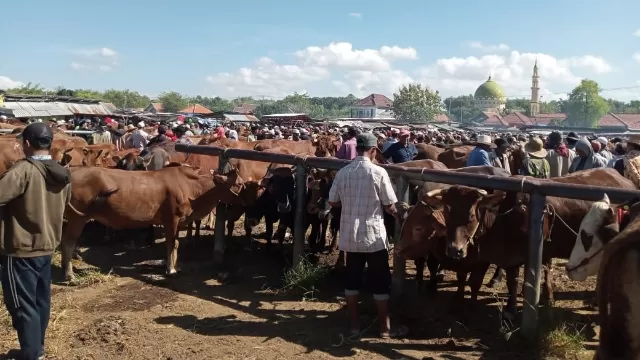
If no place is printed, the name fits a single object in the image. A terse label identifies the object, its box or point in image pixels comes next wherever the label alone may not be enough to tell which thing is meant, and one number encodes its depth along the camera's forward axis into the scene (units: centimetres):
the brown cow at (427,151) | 1268
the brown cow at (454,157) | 1147
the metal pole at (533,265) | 504
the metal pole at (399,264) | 612
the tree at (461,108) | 11338
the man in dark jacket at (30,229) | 435
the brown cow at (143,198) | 720
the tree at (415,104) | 7719
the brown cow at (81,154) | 1050
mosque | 9400
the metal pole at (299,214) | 709
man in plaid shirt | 525
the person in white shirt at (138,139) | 1447
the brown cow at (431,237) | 553
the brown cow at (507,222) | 516
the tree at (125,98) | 9112
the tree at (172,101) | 9376
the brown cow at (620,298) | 287
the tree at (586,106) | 9419
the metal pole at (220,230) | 793
